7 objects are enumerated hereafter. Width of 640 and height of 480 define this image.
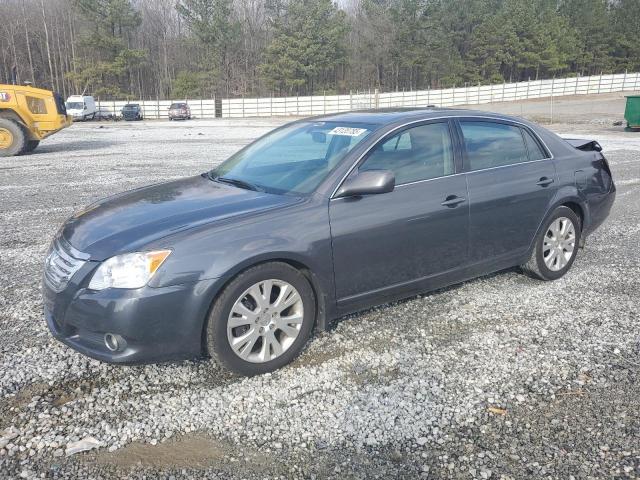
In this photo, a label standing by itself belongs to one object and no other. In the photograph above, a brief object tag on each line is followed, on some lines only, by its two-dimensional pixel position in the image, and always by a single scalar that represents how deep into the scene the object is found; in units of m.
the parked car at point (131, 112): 45.06
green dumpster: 22.42
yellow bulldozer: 14.70
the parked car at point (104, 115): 45.42
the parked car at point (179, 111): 43.94
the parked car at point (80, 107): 41.38
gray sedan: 3.04
